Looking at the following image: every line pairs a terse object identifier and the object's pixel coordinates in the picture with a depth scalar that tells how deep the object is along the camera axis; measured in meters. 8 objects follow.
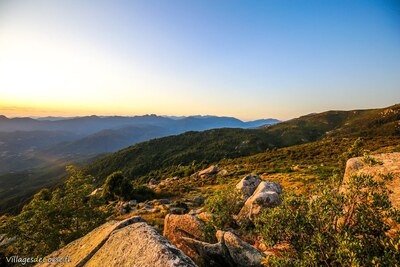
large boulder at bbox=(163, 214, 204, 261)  10.27
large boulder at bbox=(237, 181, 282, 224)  13.66
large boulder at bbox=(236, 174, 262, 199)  21.28
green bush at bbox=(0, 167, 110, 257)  11.64
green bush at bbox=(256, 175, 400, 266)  4.95
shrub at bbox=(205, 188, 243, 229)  12.82
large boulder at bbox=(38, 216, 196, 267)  5.17
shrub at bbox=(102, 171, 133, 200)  37.50
